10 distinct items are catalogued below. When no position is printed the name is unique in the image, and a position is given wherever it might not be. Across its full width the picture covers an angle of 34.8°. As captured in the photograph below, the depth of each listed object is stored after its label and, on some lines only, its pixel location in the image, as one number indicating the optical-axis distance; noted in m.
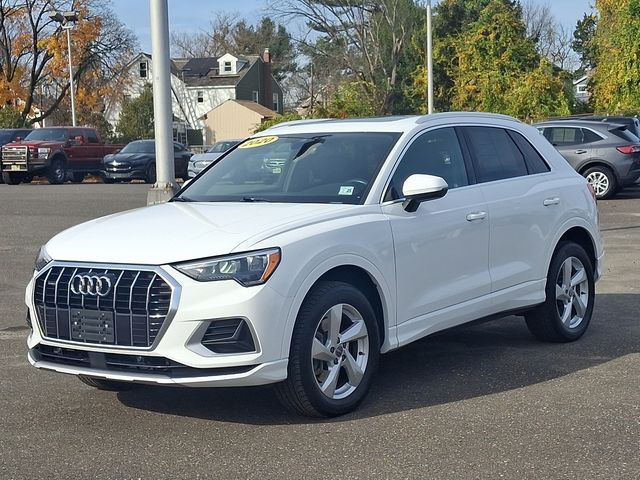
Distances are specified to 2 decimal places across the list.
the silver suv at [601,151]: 21.69
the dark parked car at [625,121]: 22.95
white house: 80.44
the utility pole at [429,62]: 32.17
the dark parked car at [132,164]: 31.92
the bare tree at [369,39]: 54.00
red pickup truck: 31.12
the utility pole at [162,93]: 10.85
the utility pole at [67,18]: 42.88
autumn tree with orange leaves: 57.84
